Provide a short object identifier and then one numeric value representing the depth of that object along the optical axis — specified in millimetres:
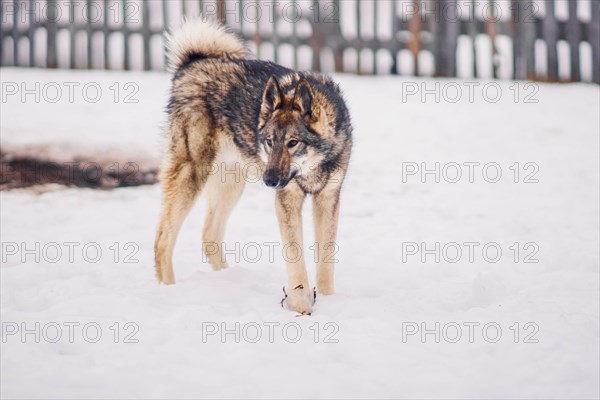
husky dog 6867
